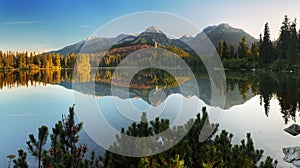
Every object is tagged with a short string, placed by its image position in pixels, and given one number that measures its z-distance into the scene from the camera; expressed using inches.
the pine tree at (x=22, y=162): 204.7
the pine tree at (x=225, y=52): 3316.9
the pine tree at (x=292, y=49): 2298.2
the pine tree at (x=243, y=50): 3083.2
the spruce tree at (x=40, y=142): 217.3
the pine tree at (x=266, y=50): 2647.6
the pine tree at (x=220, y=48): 3284.9
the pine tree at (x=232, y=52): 3294.0
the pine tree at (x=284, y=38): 2506.9
